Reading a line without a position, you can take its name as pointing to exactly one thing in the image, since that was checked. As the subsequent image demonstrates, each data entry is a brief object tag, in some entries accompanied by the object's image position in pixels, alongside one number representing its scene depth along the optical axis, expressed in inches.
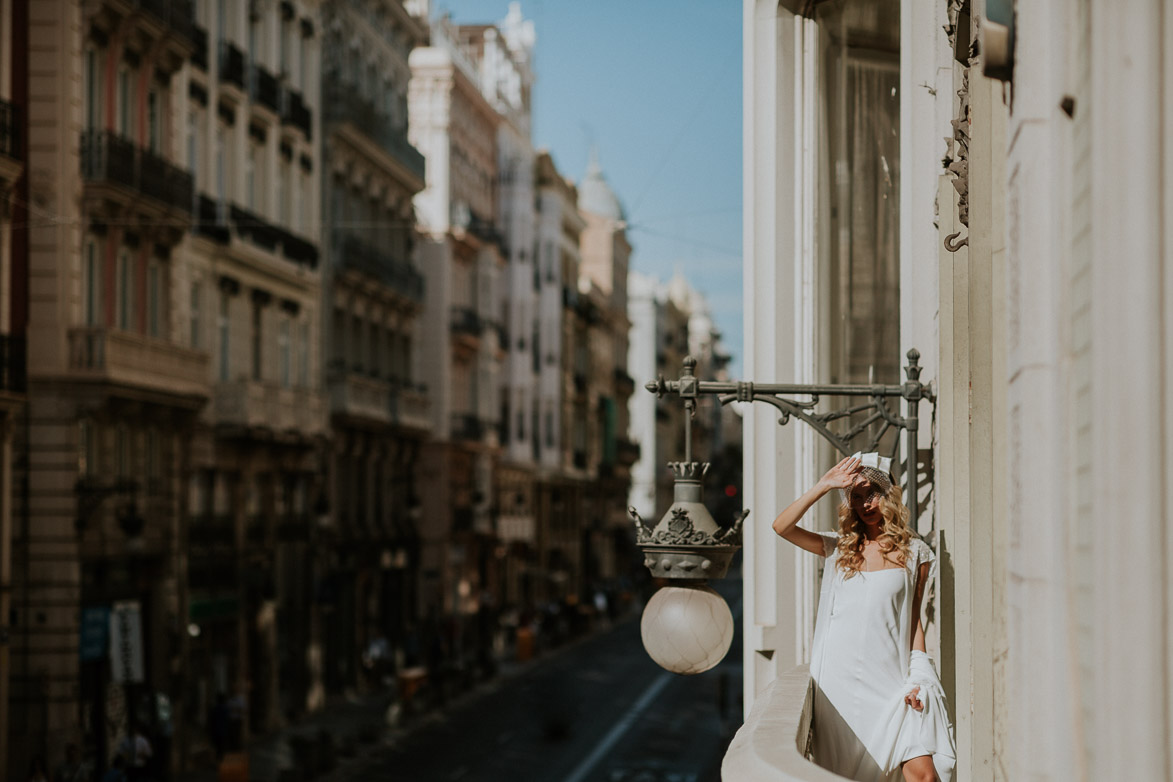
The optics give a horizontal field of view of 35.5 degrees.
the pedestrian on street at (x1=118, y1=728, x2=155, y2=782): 1029.8
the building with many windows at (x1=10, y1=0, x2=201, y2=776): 1087.0
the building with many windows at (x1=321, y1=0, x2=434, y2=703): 1738.4
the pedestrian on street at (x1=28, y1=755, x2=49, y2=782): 932.0
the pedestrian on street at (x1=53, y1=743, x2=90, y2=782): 992.2
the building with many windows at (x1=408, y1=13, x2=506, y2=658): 2165.4
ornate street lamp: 284.0
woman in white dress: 244.1
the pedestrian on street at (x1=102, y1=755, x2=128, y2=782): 937.5
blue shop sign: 1111.0
